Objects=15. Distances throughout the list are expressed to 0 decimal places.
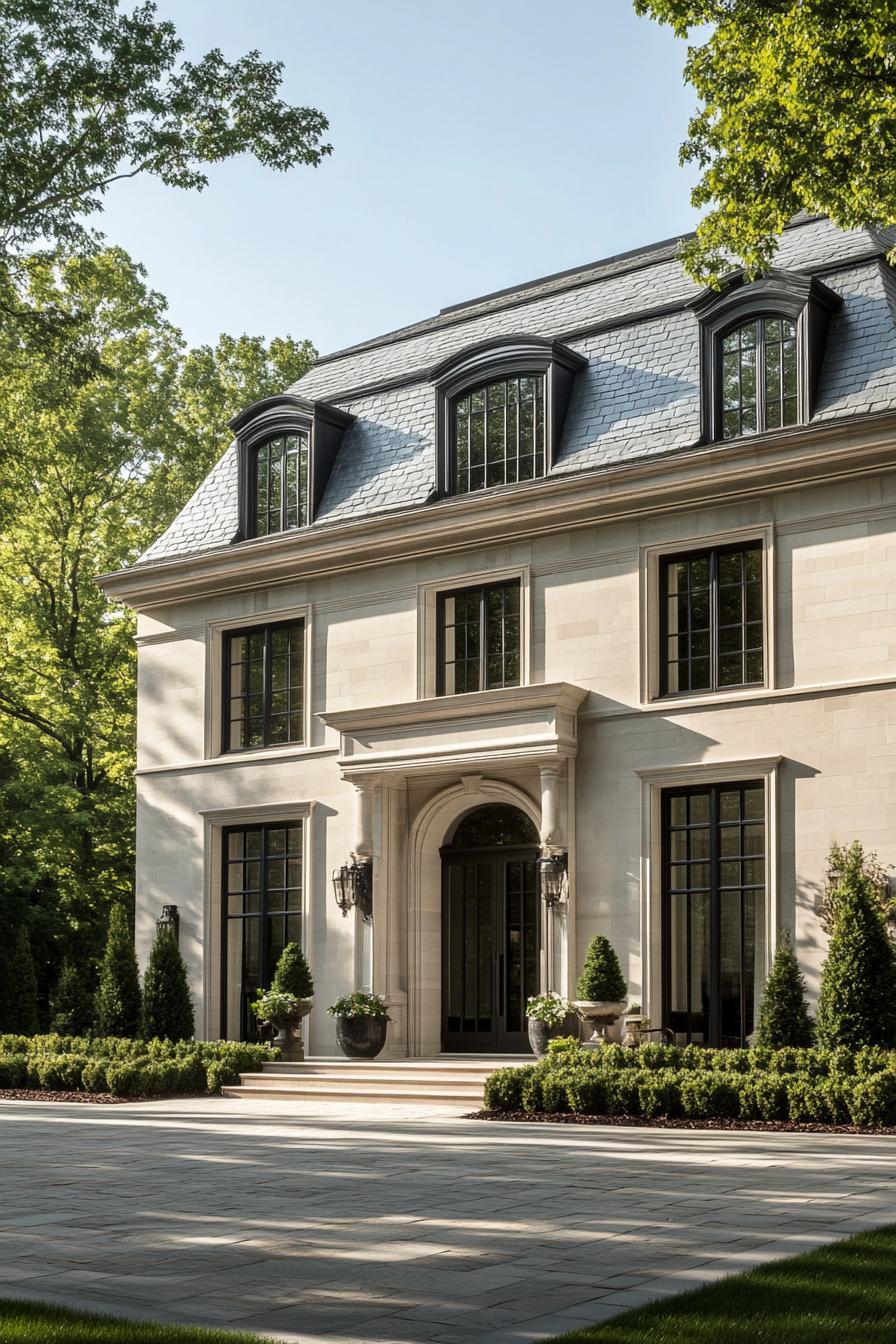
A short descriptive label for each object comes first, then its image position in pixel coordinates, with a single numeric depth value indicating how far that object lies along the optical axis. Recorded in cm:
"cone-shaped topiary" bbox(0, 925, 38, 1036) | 2866
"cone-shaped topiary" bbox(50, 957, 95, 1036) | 2688
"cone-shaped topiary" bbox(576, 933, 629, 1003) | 2000
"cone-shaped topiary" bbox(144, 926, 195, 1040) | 2427
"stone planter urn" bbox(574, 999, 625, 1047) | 1995
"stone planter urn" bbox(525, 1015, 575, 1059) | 2030
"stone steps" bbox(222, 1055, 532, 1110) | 1977
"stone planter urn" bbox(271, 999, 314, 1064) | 2286
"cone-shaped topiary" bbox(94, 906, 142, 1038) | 2459
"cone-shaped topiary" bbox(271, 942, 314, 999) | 2327
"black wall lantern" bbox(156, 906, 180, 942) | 2573
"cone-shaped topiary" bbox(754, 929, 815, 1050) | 1836
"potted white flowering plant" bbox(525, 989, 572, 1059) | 2025
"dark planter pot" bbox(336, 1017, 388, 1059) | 2231
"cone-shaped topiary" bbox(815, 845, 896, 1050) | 1730
